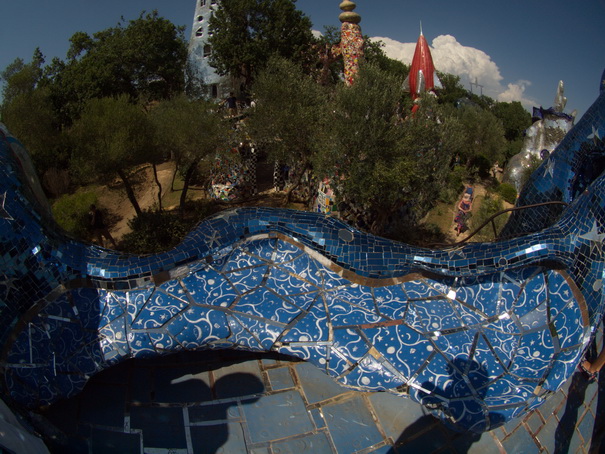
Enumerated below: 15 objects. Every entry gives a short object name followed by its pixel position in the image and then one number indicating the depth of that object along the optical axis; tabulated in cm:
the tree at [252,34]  1903
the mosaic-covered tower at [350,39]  1631
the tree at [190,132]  1273
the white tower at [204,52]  2056
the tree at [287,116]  1249
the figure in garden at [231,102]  1969
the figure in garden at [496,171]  2495
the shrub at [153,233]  1175
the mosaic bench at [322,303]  361
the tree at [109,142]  1114
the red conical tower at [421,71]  2195
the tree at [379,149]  1013
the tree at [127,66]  2092
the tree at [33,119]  1598
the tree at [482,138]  2292
